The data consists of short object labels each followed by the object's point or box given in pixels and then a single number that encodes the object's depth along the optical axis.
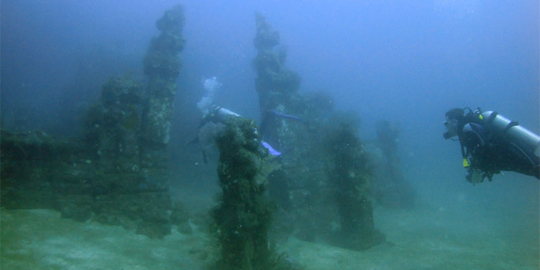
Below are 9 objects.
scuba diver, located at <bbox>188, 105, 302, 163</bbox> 9.35
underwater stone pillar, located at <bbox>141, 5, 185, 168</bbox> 10.09
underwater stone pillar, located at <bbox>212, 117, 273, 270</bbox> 5.04
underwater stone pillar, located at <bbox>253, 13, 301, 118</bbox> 14.44
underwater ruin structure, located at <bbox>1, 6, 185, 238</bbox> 7.89
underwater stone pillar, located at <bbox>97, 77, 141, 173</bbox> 9.05
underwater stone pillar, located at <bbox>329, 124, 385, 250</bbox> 9.08
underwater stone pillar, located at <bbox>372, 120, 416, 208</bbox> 17.41
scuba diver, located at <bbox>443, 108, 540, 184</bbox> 5.24
